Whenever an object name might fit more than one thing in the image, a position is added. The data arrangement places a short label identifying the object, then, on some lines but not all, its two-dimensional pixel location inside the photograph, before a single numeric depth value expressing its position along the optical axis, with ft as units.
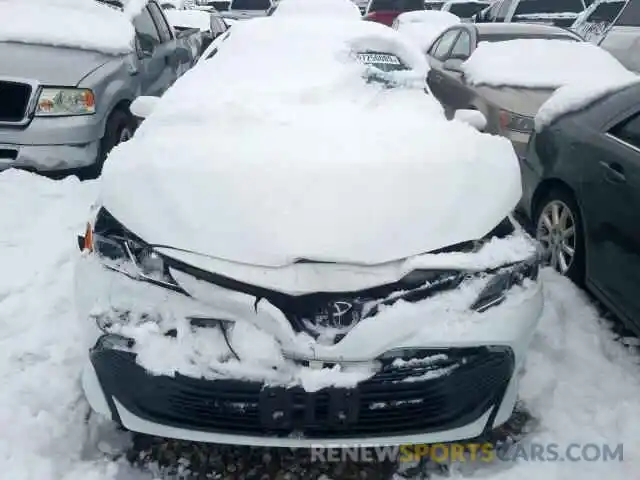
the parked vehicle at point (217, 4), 85.56
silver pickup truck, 17.04
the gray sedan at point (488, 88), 20.08
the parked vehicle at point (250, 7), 67.87
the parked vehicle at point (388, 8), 59.00
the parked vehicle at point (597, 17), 38.87
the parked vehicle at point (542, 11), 47.60
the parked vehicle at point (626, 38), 28.17
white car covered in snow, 7.53
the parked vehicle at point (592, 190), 10.91
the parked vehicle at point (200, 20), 39.41
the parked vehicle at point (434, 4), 83.78
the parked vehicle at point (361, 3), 83.66
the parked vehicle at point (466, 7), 68.65
